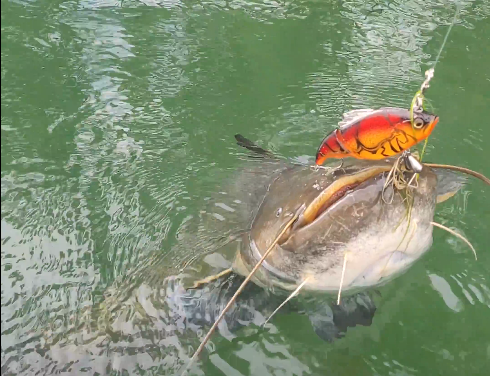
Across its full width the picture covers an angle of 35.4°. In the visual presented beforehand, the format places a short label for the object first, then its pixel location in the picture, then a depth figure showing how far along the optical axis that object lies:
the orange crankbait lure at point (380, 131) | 0.74
